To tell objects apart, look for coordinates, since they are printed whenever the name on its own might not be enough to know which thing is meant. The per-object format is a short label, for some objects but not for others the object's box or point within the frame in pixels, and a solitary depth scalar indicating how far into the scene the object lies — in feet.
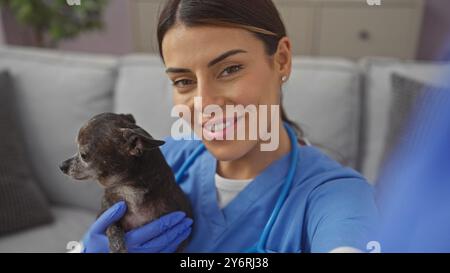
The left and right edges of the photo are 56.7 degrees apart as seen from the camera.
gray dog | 1.30
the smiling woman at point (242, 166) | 1.31
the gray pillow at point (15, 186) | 2.55
